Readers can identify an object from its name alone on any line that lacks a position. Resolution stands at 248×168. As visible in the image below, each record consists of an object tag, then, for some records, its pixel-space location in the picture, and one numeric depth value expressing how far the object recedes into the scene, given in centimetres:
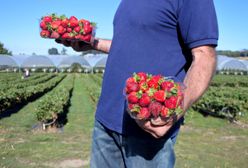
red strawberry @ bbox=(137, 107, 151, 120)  157
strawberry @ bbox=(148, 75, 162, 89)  163
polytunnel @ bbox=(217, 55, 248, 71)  6856
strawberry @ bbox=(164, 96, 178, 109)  157
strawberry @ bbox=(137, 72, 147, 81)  167
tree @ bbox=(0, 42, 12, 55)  10789
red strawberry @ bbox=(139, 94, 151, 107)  159
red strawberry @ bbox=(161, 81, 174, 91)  160
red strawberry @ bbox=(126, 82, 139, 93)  162
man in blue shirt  186
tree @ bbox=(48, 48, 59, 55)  17400
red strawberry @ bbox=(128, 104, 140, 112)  159
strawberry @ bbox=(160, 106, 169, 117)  156
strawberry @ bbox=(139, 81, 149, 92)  163
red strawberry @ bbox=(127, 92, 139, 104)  161
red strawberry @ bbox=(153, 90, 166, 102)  158
